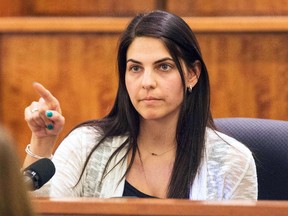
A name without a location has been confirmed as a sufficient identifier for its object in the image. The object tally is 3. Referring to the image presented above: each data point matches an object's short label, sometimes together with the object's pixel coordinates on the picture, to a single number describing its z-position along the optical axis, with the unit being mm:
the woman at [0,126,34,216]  2712
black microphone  3999
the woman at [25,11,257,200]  4438
